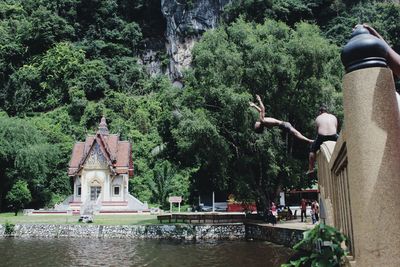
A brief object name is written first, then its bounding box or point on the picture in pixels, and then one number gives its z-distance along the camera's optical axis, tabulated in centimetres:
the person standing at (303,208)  2173
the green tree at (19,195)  3753
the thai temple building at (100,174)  4122
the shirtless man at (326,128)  604
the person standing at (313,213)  1969
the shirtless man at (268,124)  623
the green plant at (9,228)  2570
